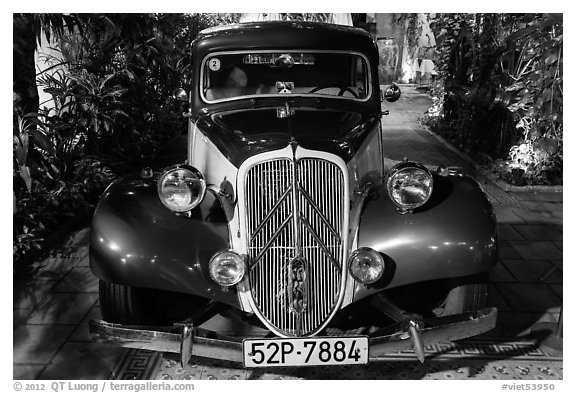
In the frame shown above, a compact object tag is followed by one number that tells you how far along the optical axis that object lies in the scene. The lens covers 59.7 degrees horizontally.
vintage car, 2.29
